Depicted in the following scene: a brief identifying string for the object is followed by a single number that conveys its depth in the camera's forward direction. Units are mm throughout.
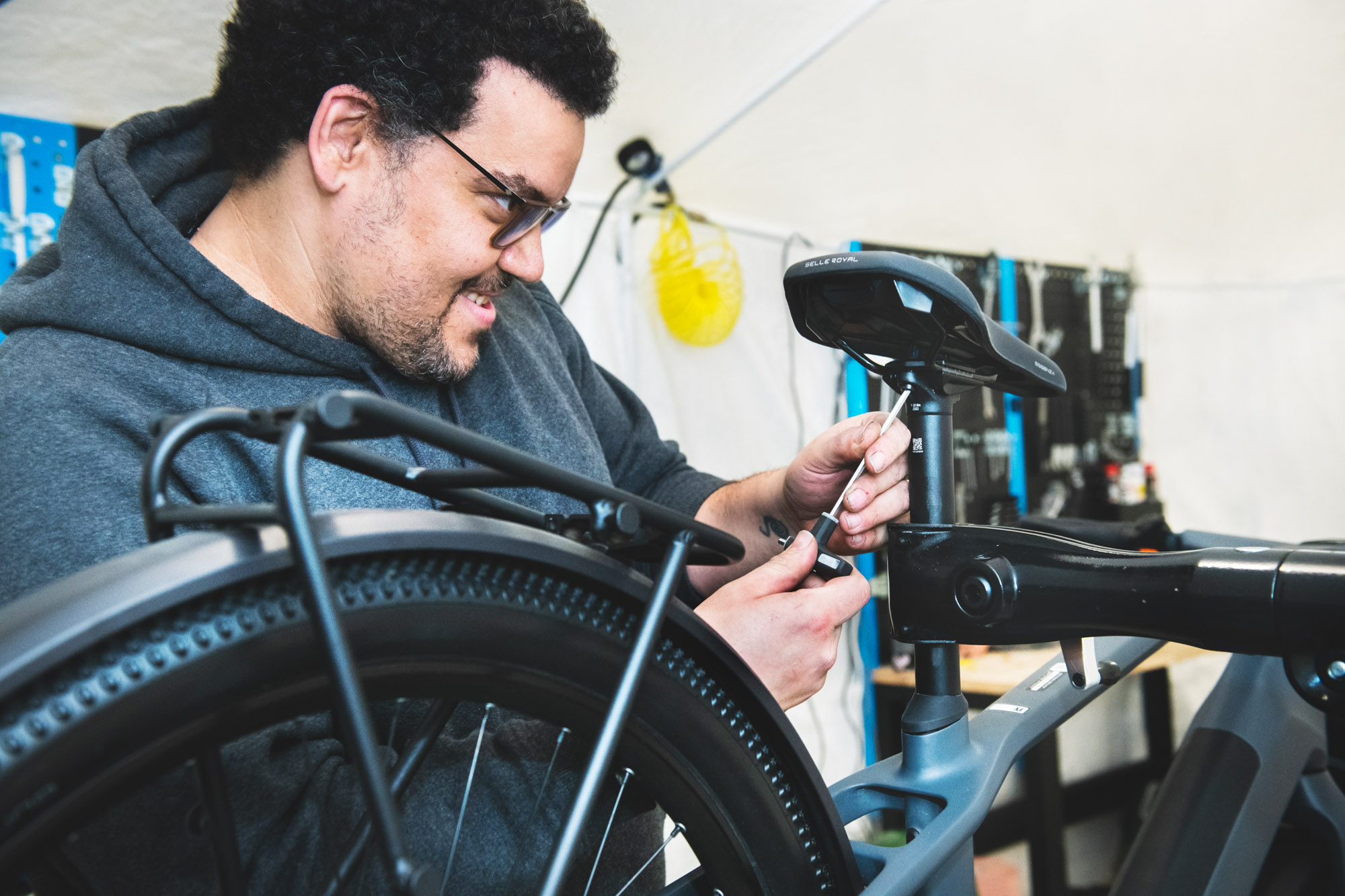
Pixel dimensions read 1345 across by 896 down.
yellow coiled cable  2113
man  720
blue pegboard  1350
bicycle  317
